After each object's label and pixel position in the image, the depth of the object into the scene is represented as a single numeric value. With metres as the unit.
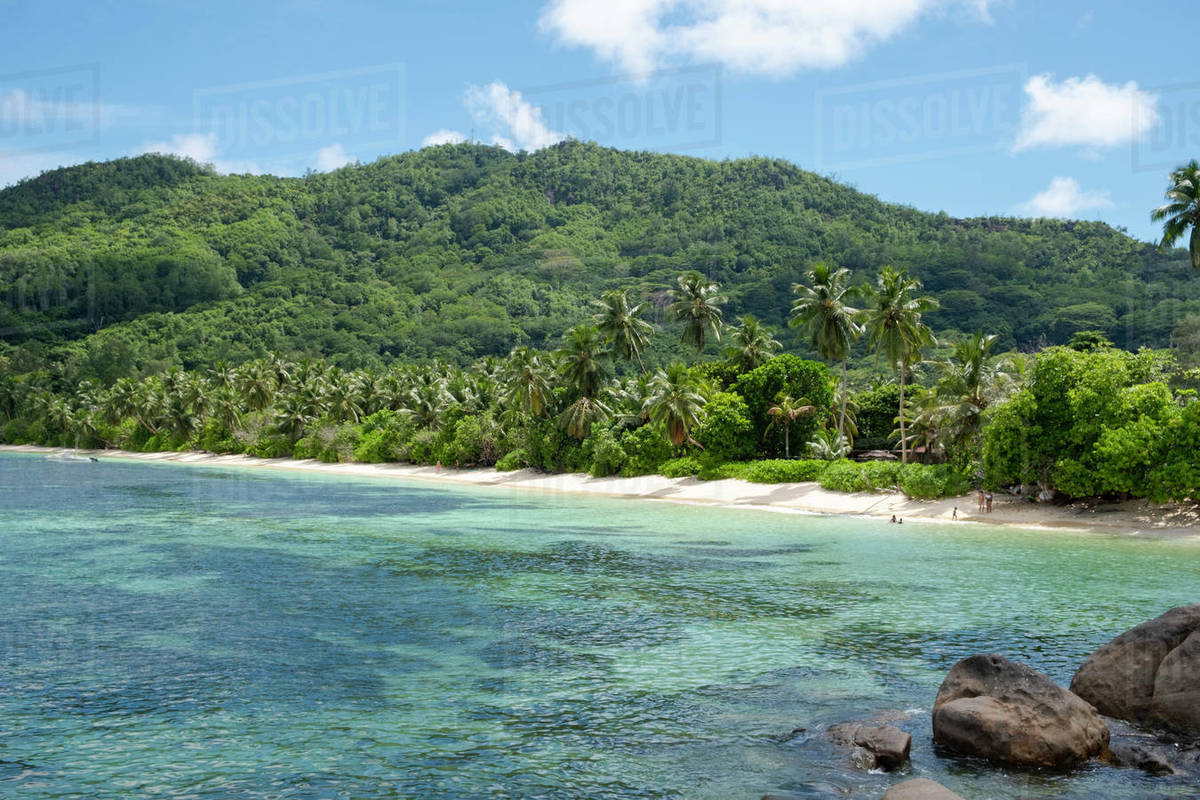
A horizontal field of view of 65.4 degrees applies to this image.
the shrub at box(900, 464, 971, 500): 55.75
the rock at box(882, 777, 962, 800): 11.86
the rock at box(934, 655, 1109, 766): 14.85
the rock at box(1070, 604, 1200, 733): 16.28
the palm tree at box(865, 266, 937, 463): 59.28
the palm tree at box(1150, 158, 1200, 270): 53.28
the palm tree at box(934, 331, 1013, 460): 54.06
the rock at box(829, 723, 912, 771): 14.62
